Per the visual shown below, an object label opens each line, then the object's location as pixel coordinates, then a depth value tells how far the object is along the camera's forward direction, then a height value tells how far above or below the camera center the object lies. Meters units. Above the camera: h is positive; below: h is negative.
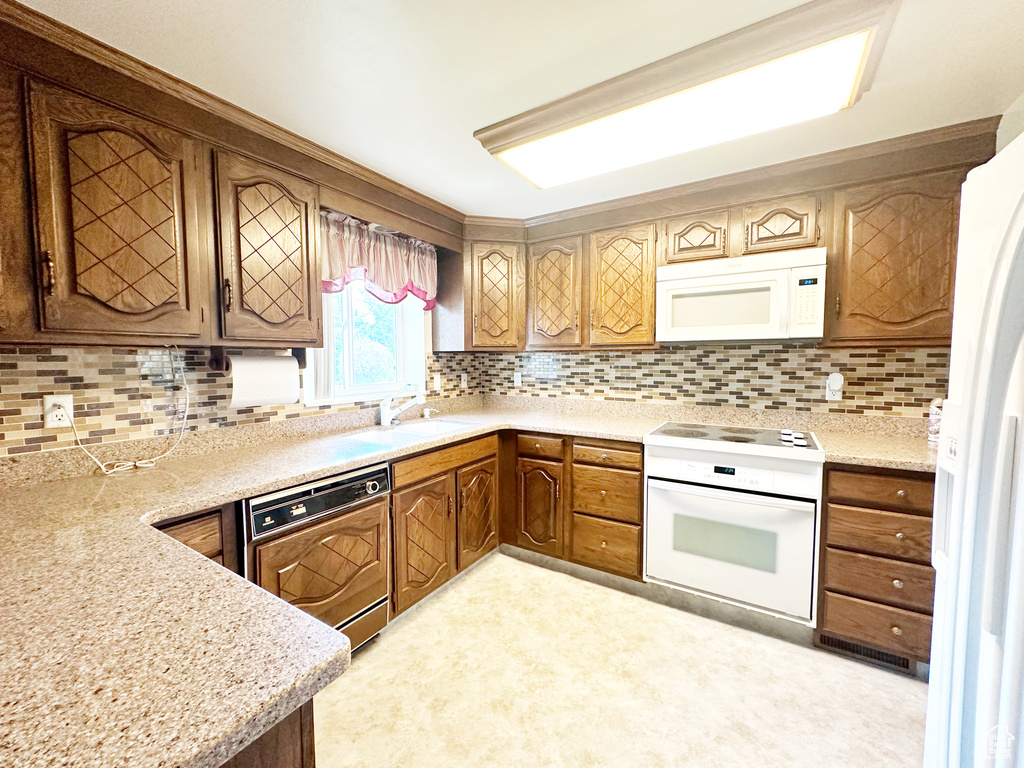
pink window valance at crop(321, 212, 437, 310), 2.13 +0.58
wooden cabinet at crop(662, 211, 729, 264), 2.23 +0.69
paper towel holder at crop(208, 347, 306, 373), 1.75 +0.01
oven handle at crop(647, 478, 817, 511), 1.84 -0.63
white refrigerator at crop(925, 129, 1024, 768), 0.69 -0.24
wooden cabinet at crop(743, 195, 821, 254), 2.03 +0.69
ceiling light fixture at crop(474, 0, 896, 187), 1.12 +0.88
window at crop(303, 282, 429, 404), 2.34 +0.08
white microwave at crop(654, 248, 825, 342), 1.96 +0.33
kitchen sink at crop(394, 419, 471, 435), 2.35 -0.39
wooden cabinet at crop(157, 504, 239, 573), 1.24 -0.53
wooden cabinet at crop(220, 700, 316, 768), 0.61 -0.59
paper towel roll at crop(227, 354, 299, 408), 1.70 -0.08
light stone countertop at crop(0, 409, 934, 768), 0.46 -0.42
